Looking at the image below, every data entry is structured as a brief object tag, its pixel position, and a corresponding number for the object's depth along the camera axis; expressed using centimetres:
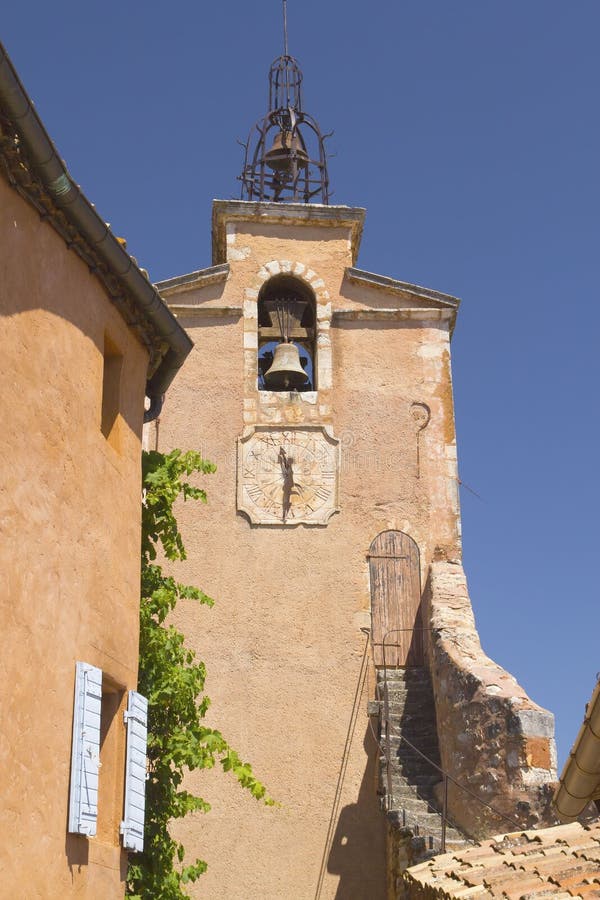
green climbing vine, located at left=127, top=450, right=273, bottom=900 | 924
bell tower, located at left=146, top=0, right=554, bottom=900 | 1316
